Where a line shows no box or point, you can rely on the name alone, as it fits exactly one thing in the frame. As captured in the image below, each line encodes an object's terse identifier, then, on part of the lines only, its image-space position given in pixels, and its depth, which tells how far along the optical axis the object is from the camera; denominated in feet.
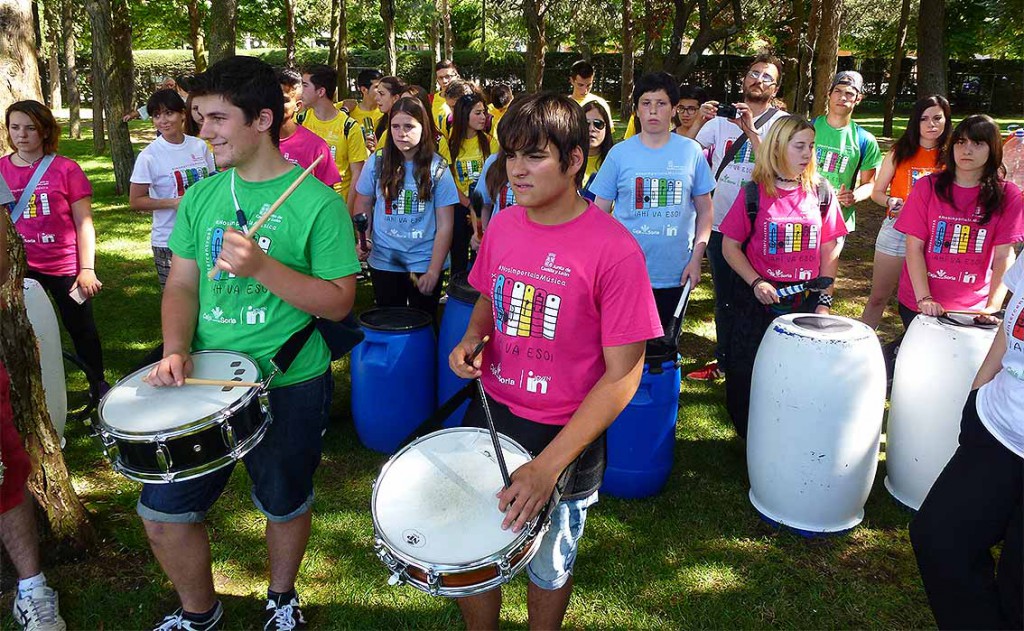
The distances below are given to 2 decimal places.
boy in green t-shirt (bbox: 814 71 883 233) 16.88
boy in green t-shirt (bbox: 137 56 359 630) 7.83
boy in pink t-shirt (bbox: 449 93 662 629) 6.79
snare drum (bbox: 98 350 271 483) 7.19
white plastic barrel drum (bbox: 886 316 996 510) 11.30
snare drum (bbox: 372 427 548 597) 6.31
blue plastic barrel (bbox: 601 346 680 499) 12.07
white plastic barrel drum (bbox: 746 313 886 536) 10.91
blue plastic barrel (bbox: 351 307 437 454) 13.84
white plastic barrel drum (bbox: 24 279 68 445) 12.54
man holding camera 16.76
